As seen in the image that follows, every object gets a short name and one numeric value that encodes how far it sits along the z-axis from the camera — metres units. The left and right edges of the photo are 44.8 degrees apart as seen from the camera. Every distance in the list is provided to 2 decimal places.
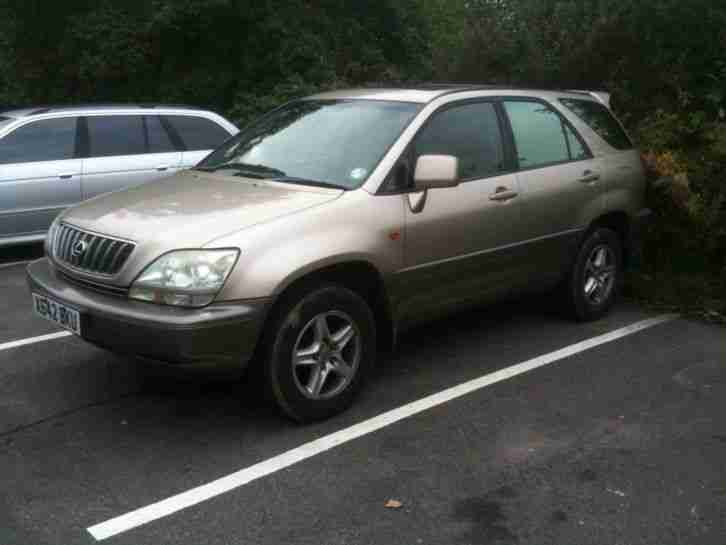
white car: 8.23
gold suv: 4.10
